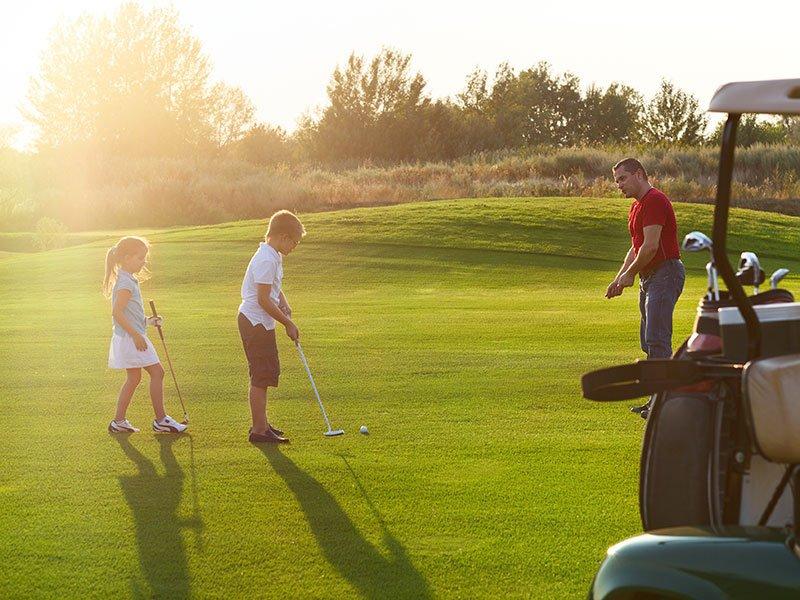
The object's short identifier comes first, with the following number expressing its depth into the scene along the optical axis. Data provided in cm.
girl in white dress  1070
